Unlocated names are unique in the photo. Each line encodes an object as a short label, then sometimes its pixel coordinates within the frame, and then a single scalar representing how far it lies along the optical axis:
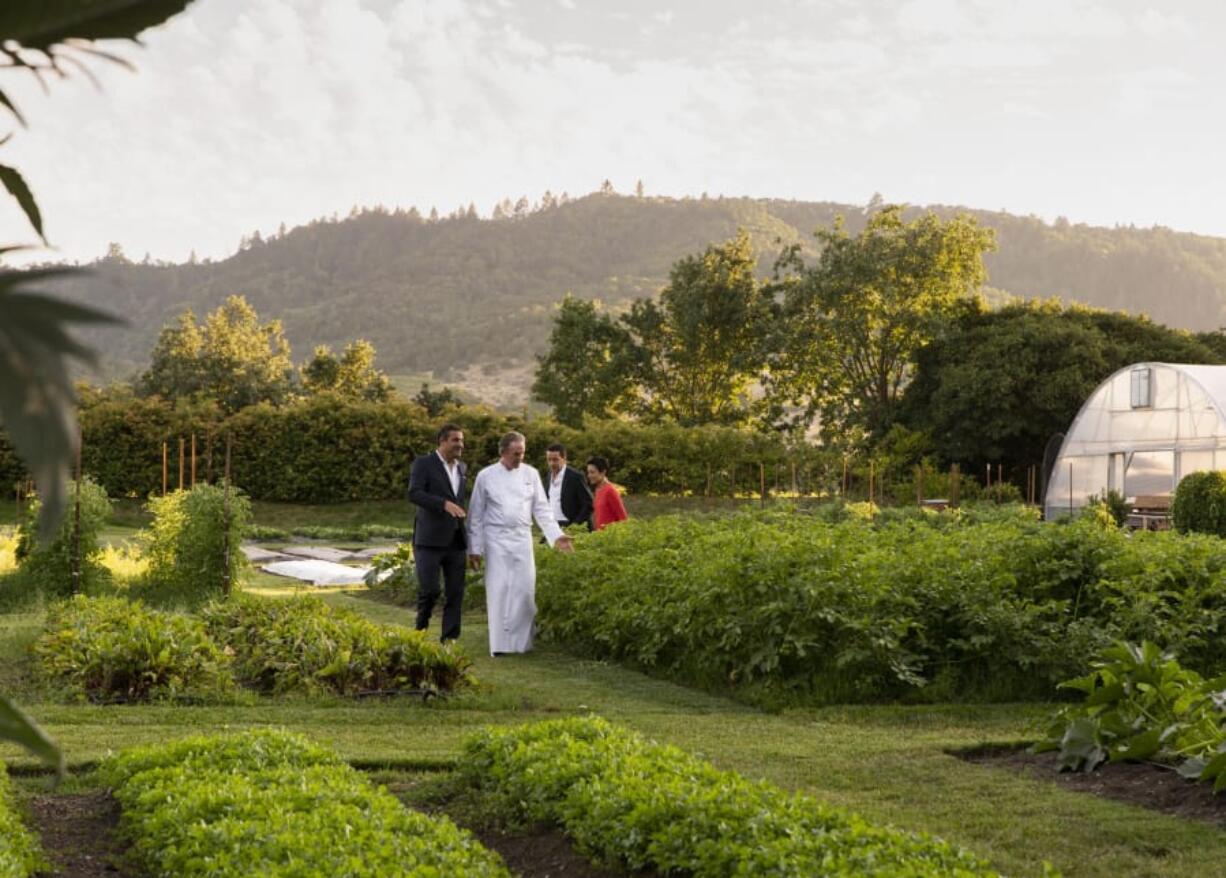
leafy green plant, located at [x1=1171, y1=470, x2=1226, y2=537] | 20.55
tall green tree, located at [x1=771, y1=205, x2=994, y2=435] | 43.16
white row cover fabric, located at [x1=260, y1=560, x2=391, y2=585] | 17.59
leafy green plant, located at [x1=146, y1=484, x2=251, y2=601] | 13.21
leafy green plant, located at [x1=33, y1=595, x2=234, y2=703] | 8.34
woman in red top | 14.12
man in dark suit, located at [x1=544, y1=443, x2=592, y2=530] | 14.00
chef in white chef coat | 11.23
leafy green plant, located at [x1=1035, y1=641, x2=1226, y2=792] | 6.03
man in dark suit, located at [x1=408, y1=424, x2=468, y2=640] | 10.93
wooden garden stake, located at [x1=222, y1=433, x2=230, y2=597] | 13.10
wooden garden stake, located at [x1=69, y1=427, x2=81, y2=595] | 12.61
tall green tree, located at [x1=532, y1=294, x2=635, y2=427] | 46.78
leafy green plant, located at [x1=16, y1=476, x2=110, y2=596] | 13.01
